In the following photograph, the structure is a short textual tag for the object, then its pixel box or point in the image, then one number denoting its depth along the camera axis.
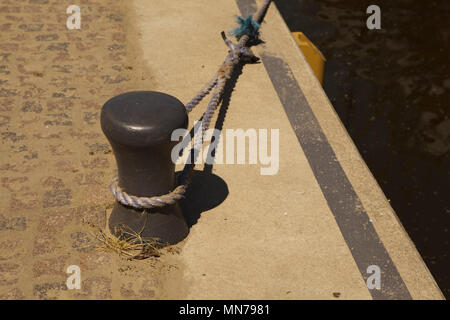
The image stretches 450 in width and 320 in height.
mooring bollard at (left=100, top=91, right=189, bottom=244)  3.38
